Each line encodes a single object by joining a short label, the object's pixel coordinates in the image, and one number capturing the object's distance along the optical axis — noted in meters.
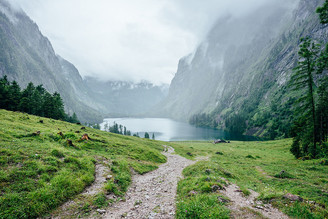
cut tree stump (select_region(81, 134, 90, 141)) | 28.08
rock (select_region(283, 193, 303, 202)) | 10.10
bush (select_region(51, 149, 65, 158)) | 15.91
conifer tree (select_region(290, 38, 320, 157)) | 23.43
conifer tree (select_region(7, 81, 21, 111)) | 63.30
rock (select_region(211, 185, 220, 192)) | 12.59
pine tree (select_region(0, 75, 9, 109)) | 60.95
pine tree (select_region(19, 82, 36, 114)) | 65.43
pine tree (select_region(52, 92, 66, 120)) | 75.69
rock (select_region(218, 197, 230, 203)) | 10.34
